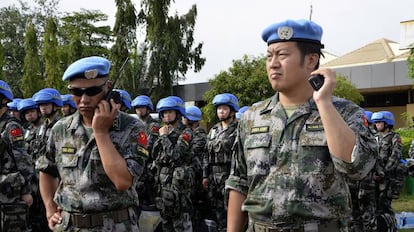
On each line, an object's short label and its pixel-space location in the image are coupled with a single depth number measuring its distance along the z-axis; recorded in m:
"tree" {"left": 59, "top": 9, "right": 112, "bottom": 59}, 39.91
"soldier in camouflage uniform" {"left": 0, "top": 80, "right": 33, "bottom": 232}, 4.77
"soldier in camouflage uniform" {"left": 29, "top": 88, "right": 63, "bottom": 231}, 7.40
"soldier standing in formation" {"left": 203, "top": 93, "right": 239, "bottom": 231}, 8.13
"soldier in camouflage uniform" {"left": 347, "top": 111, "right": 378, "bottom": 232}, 8.20
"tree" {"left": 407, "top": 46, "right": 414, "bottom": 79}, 16.84
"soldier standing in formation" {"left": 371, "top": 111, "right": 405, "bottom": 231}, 9.17
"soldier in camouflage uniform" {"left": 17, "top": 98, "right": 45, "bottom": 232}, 7.15
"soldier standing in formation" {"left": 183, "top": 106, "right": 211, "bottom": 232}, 8.17
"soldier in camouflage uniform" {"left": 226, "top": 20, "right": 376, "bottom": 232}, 2.54
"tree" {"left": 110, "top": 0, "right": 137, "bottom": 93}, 26.42
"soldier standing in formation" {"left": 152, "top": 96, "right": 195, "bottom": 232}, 7.54
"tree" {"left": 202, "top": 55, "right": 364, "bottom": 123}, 24.22
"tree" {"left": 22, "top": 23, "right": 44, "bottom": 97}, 25.95
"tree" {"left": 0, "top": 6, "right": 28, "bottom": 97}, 41.88
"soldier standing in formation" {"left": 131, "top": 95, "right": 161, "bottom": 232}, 7.83
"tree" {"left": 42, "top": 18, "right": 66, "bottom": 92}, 25.56
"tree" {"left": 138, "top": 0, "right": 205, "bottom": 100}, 26.75
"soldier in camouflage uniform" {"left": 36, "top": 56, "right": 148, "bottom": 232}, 3.20
